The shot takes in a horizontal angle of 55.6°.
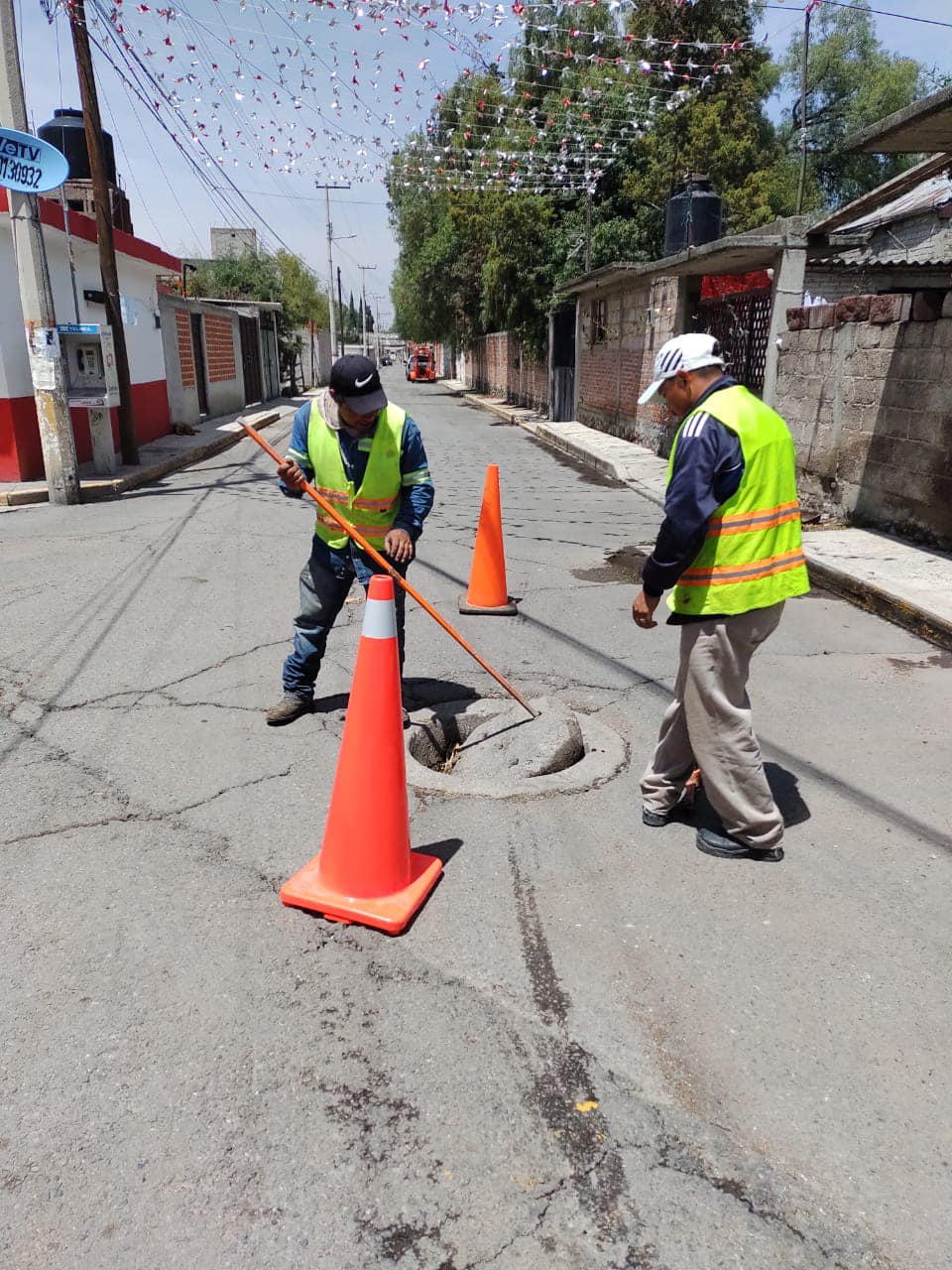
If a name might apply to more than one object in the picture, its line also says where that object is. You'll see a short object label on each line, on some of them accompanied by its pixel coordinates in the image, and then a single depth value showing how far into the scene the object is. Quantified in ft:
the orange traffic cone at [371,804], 9.87
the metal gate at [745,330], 38.31
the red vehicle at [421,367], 180.75
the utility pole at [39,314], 31.70
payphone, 38.75
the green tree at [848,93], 106.52
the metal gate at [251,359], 89.81
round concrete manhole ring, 12.85
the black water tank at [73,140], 54.75
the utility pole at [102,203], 39.52
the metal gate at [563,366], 76.02
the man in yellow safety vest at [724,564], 9.89
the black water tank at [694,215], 46.55
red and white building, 38.11
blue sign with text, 29.91
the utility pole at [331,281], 149.69
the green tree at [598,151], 67.92
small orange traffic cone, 21.34
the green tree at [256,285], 114.11
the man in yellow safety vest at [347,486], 13.44
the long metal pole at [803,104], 63.14
